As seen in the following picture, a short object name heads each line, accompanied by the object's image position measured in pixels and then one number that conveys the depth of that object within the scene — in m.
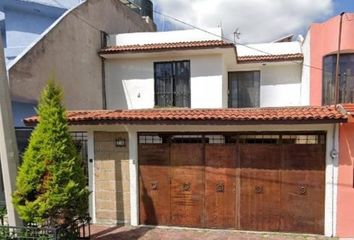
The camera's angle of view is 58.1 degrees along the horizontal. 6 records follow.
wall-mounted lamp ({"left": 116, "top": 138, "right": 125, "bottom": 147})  9.48
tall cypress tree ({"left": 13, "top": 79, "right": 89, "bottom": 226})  6.82
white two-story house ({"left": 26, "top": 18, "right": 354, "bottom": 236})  8.34
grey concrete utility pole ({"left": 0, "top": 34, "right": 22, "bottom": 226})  6.95
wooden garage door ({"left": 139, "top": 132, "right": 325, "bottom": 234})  8.51
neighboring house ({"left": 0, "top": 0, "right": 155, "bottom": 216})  10.59
